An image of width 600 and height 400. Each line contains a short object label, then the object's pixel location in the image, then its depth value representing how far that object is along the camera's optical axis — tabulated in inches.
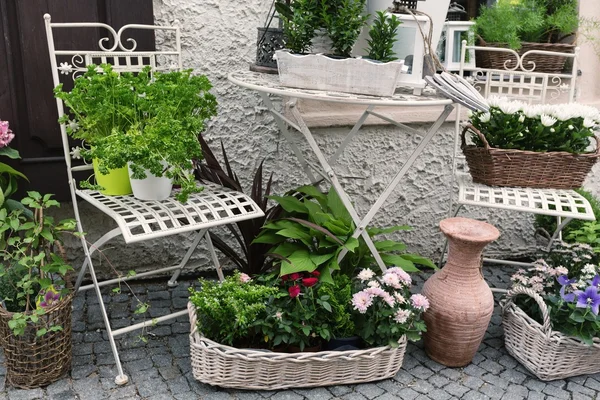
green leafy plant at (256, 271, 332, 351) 93.9
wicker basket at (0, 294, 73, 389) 89.9
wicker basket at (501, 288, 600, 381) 97.6
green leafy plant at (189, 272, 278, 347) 93.0
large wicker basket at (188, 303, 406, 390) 92.1
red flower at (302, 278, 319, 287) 97.1
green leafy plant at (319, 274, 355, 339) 96.0
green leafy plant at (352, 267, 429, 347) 95.6
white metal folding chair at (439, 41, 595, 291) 104.0
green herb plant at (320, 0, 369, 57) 94.3
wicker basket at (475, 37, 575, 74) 135.2
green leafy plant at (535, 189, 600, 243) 131.6
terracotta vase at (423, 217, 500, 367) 97.3
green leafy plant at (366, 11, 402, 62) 92.2
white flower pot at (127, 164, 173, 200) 94.0
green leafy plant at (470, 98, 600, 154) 106.3
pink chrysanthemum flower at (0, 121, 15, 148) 100.3
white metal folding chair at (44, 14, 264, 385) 88.7
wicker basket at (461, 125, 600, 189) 106.9
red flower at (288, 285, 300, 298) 95.4
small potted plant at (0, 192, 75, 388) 89.7
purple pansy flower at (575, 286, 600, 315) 96.0
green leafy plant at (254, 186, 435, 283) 101.3
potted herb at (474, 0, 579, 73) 135.3
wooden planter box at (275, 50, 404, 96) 90.2
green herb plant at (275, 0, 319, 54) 95.9
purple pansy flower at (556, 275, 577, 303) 97.9
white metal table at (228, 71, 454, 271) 88.8
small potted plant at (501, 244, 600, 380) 96.6
